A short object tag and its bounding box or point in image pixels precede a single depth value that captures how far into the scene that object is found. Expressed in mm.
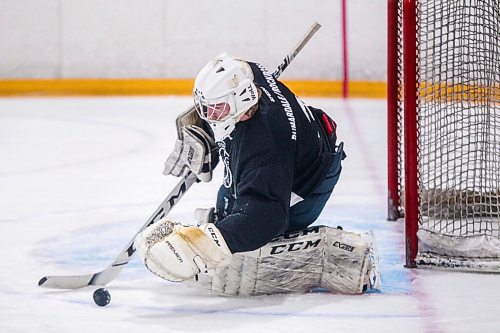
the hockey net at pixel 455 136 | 6273
